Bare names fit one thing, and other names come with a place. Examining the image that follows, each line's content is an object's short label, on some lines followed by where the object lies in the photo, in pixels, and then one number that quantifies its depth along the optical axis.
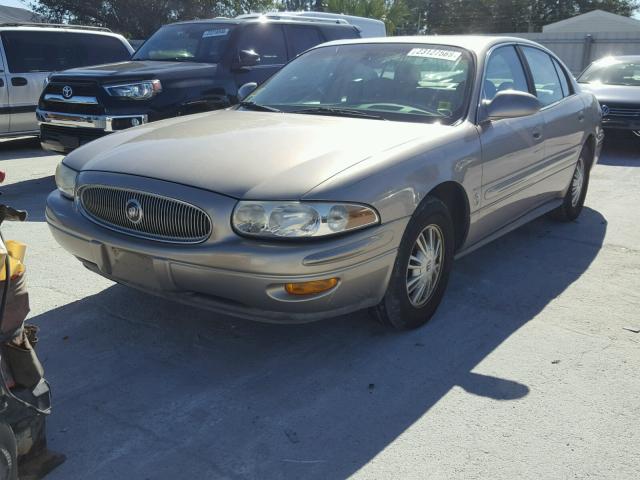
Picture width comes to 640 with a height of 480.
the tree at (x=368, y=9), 30.39
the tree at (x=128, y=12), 32.97
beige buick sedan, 3.00
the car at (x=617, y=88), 10.02
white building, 34.16
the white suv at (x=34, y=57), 9.25
